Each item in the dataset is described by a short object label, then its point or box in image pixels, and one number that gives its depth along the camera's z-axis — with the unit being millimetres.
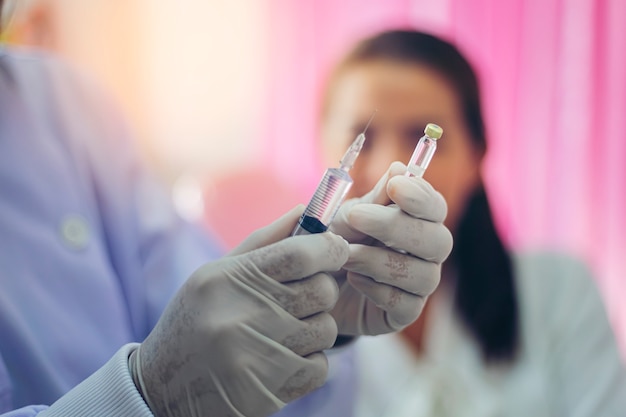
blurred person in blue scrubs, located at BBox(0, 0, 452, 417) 387
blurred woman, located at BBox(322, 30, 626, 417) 676
